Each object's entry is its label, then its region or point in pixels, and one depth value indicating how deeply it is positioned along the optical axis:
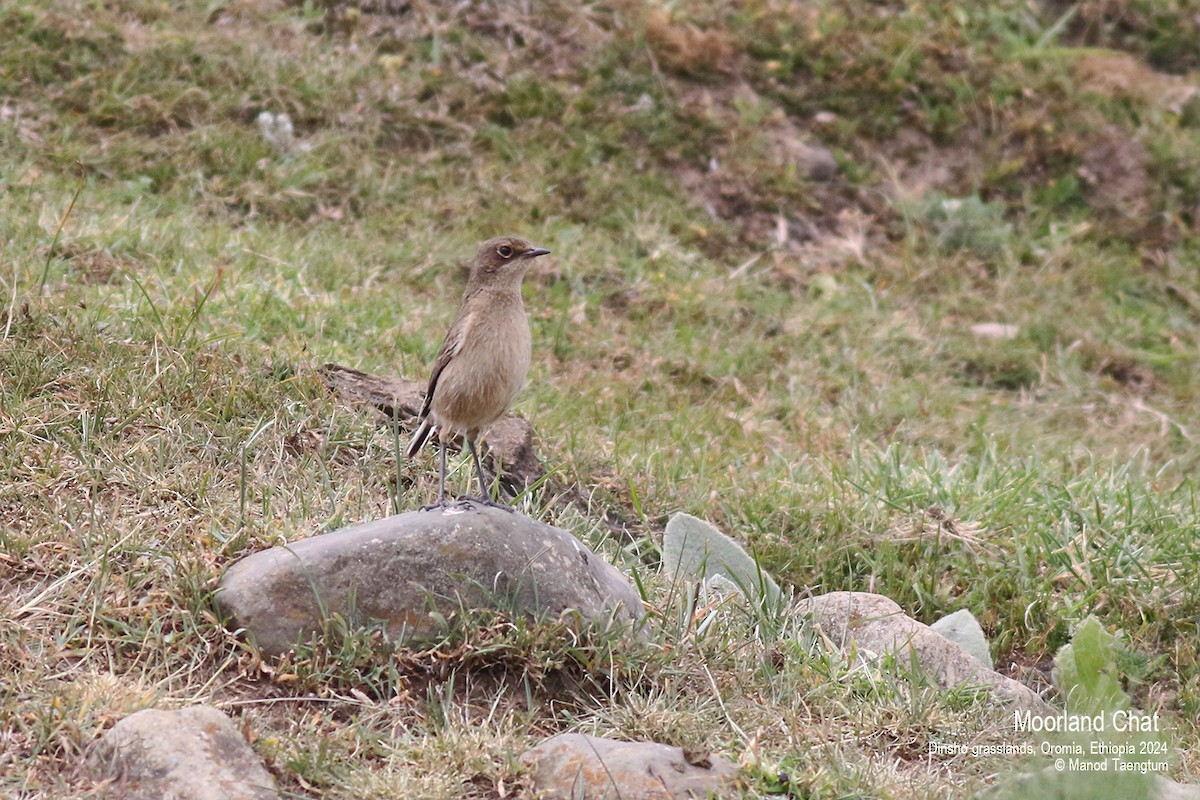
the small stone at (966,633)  11.38
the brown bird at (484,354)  10.27
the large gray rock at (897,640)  10.59
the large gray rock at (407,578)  9.27
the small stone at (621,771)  8.24
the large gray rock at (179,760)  7.79
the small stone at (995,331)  19.28
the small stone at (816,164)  21.75
